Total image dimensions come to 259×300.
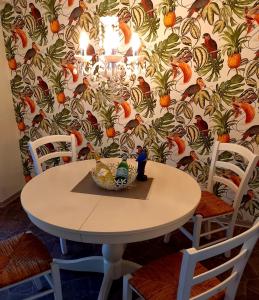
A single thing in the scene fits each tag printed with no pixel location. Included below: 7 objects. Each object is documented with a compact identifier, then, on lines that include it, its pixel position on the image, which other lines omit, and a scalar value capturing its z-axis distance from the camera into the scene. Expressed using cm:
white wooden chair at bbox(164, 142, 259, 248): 199
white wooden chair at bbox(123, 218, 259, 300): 101
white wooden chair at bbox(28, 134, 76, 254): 221
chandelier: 184
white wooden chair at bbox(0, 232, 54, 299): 141
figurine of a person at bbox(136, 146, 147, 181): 186
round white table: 134
